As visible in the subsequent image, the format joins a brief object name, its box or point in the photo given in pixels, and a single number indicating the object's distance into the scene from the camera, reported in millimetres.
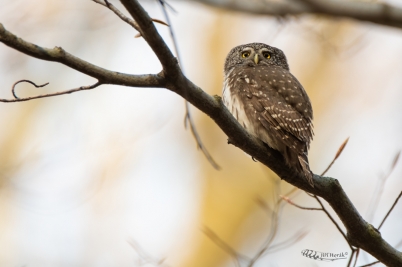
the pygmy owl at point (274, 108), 10711
